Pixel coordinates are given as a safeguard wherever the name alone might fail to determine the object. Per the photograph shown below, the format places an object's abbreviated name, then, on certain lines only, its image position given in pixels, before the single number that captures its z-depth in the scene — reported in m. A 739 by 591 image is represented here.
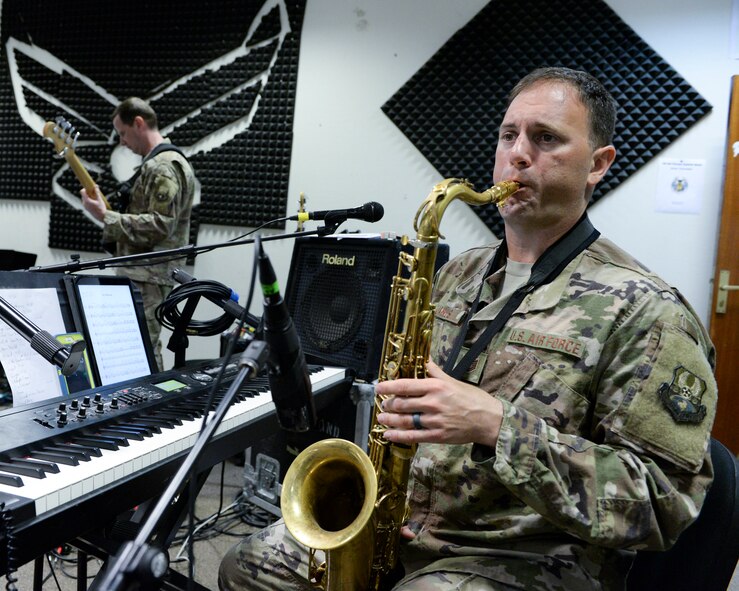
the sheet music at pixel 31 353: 1.54
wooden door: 3.09
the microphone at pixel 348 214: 1.54
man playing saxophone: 1.03
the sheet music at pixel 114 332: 1.79
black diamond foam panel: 3.23
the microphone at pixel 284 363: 0.76
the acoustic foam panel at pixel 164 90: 4.07
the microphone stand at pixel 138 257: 1.51
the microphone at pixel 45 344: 1.02
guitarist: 3.32
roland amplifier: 2.31
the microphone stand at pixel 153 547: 0.62
